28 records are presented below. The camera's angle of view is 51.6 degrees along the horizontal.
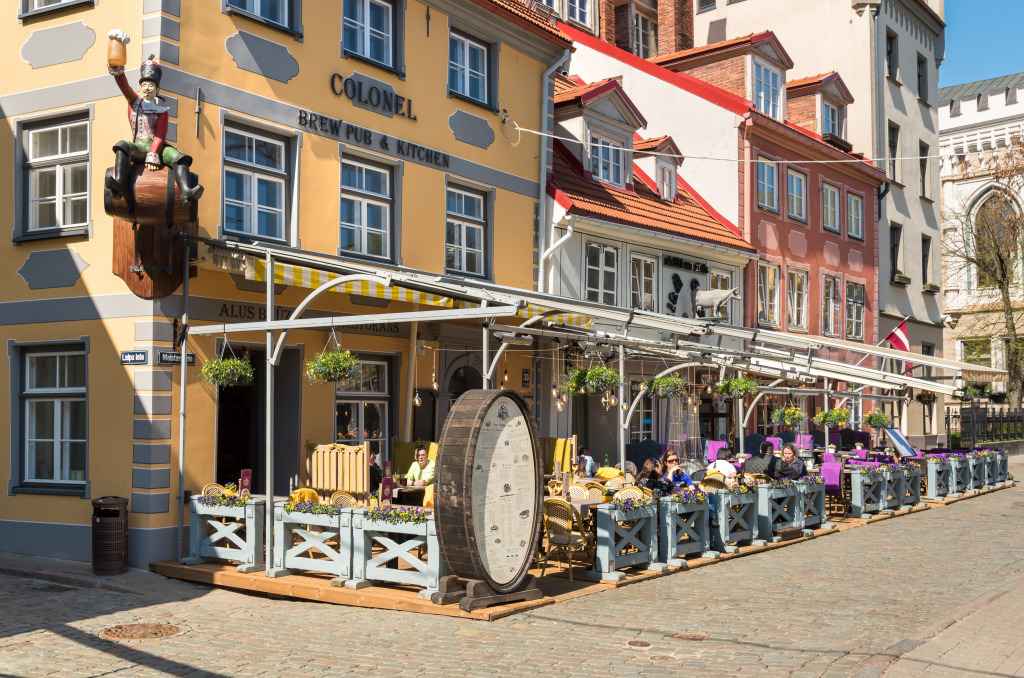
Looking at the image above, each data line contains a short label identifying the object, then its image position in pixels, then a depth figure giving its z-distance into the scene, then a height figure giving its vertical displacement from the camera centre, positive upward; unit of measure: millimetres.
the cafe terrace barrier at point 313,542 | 10664 -1561
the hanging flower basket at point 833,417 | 23734 -572
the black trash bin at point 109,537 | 11727 -1588
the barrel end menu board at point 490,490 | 9602 -913
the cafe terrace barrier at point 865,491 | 17797 -1706
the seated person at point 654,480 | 13680 -1165
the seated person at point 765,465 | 16094 -1128
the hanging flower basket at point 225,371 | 12070 +254
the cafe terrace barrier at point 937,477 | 20719 -1710
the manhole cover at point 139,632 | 8977 -2060
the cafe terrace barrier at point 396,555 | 10086 -1587
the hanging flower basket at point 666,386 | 17422 +103
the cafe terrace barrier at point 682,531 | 12555 -1705
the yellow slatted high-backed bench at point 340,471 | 12859 -959
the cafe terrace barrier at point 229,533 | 11312 -1550
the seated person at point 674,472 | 14633 -1124
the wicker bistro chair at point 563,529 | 11508 -1502
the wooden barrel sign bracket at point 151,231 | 11586 +1865
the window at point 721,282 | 24327 +2570
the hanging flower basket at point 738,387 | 19578 +94
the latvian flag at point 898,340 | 28172 +1385
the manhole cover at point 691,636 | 8820 -2045
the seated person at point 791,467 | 16156 -1149
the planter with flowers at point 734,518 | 13523 -1652
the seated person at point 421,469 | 14078 -1018
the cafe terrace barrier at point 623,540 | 11562 -1678
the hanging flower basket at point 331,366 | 11547 +295
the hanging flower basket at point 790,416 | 23500 -532
